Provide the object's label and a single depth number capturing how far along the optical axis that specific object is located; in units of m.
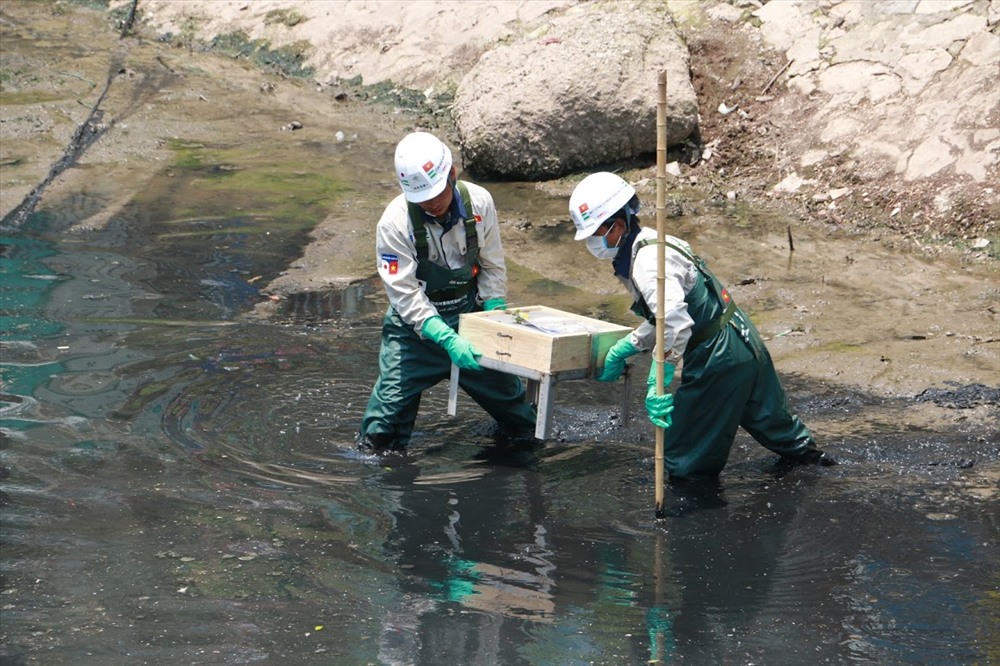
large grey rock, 20.91
